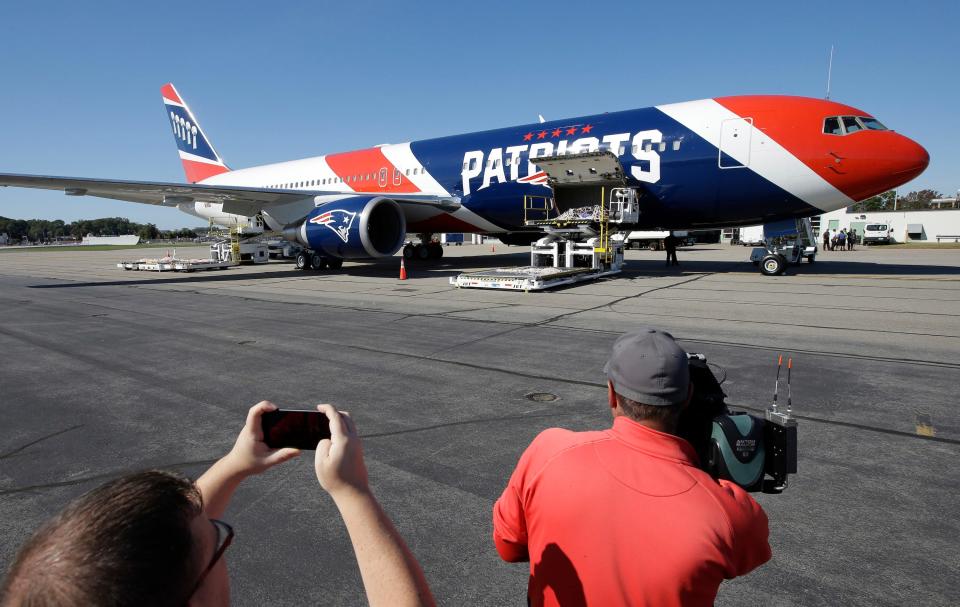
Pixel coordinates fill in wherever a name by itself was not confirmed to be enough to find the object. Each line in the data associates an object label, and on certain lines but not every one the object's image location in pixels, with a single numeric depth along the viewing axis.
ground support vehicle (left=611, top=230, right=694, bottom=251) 34.53
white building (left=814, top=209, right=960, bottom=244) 44.94
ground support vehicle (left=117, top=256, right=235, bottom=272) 18.83
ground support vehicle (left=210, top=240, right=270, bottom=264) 21.61
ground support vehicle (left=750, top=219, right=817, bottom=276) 13.52
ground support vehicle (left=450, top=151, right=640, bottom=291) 12.74
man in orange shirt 1.22
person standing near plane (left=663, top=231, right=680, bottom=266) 18.38
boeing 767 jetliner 11.46
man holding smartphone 0.69
